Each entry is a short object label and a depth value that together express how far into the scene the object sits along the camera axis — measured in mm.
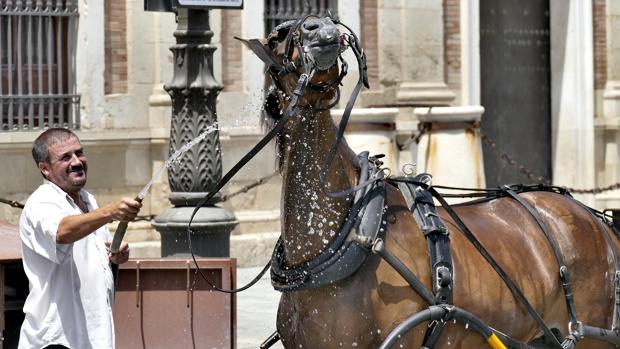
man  10836
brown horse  10444
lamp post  16803
